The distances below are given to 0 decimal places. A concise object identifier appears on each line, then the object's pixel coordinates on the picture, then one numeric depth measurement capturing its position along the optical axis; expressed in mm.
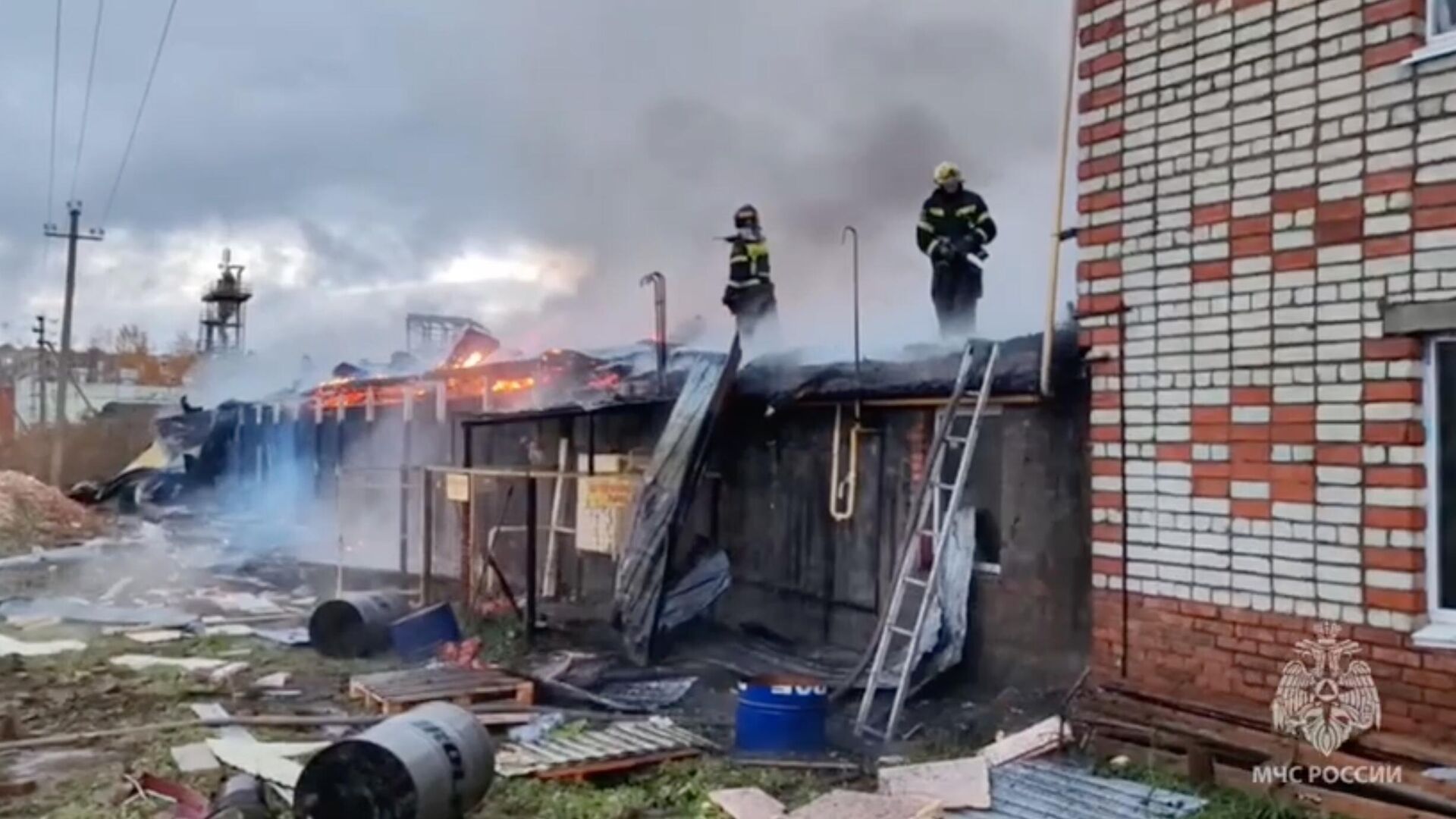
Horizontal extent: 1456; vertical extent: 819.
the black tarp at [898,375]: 7191
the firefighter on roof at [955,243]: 10398
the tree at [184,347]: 72694
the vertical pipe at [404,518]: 14672
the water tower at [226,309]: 58719
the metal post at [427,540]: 12368
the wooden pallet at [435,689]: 8281
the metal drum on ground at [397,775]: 5234
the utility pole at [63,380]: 32250
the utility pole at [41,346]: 49219
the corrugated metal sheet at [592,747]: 6668
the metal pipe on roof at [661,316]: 11875
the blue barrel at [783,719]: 6840
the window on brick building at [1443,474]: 4809
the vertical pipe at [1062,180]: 6480
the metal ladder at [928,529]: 7273
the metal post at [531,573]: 10594
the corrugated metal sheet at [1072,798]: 5094
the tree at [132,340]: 77000
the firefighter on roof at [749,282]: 13008
